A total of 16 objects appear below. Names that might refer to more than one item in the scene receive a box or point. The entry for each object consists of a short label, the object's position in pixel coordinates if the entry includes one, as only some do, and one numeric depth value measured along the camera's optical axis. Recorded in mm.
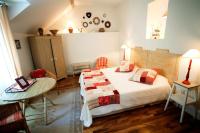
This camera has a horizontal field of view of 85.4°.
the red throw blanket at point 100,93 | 1904
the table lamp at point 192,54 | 1664
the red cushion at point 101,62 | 4473
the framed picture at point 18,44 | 2947
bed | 1956
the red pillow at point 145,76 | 2303
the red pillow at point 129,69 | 3103
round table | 1648
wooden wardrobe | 3543
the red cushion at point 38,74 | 2807
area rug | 1881
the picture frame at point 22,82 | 1897
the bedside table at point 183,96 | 1796
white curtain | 2057
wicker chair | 1422
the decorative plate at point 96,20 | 4576
